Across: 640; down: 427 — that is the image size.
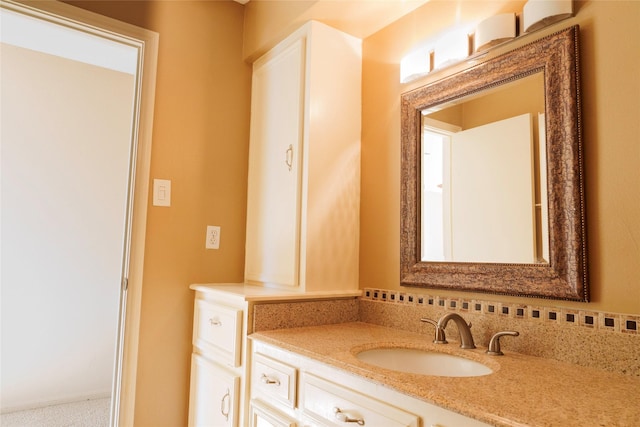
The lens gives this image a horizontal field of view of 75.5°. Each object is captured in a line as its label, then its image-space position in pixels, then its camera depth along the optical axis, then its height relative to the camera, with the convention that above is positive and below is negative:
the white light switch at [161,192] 2.00 +0.26
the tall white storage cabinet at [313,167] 1.84 +0.39
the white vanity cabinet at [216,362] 1.65 -0.50
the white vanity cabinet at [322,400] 0.96 -0.40
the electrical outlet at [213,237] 2.15 +0.05
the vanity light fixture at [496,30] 1.40 +0.77
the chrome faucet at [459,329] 1.36 -0.25
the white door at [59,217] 2.88 +0.19
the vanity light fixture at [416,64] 1.69 +0.78
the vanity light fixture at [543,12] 1.25 +0.75
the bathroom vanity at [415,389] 0.83 -0.31
